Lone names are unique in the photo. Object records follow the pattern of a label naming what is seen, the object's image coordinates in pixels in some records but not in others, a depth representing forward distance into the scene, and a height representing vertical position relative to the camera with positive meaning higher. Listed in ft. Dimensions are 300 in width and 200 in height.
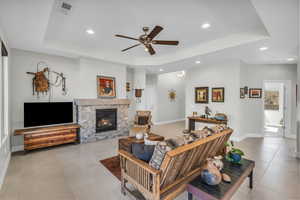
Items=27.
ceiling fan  9.04 +3.86
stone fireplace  15.31 -2.32
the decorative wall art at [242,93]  16.67 +0.64
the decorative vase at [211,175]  5.57 -3.05
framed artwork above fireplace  16.42 +1.37
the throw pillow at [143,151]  6.34 -2.40
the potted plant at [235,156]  7.26 -2.97
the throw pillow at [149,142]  7.14 -2.21
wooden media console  12.21 -3.46
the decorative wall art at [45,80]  13.71 +1.82
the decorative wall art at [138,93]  20.62 +0.76
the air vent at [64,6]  7.29 +4.85
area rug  9.24 -4.82
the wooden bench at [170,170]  5.20 -3.03
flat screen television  12.85 -1.45
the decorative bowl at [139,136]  11.39 -3.03
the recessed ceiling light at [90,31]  10.95 +5.22
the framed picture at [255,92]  17.94 +0.81
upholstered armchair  19.14 -2.71
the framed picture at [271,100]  22.86 -0.25
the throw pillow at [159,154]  5.31 -2.14
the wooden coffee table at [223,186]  5.16 -3.43
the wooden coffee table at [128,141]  10.42 -3.34
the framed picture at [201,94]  18.75 +0.51
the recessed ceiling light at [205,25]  9.93 +5.17
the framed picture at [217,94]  17.26 +0.48
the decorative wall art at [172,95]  28.32 +0.66
